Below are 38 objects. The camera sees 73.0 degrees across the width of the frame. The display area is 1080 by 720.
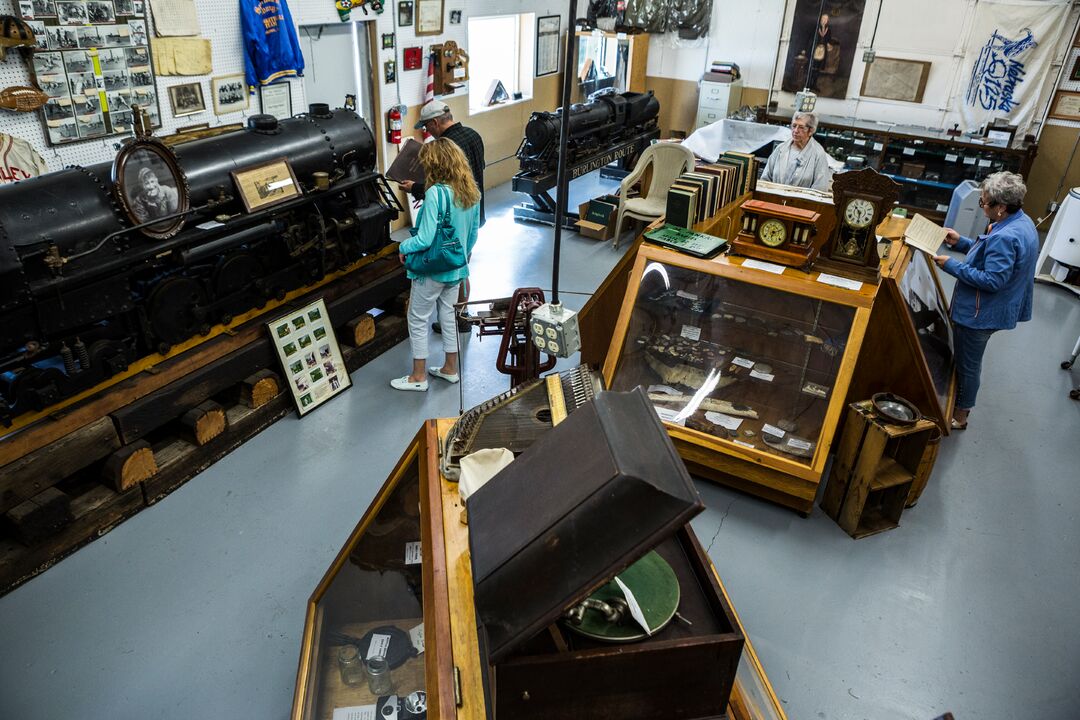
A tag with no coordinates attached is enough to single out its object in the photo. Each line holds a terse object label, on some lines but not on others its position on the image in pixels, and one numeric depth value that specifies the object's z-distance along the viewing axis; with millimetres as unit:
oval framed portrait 3549
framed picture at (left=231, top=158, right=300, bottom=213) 4129
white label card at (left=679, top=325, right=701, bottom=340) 4363
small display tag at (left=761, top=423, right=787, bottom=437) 3969
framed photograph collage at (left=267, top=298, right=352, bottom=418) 4555
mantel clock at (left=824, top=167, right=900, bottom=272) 3908
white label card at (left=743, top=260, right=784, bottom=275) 4094
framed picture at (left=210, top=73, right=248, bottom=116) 5172
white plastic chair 7293
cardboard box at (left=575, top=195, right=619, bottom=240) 7781
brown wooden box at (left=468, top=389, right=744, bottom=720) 1420
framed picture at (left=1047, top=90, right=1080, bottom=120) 8148
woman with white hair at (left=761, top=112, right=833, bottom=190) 5629
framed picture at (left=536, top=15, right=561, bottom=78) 9523
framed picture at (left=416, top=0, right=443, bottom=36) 6996
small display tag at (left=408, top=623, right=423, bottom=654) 2086
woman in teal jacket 4324
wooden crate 3670
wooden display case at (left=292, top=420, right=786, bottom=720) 1534
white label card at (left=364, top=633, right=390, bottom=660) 2318
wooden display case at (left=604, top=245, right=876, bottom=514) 3850
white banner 8094
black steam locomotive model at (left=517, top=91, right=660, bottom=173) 7184
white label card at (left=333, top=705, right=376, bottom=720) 2229
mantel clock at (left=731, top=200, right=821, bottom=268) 4129
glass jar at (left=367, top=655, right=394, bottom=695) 2232
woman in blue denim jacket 4129
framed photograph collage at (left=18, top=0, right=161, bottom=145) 3994
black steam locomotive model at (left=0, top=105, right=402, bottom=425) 3264
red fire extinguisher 6949
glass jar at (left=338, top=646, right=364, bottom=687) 2367
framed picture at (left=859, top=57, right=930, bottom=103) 8969
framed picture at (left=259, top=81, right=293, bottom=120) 5613
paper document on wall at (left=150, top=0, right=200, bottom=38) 4570
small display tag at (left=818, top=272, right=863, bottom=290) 3939
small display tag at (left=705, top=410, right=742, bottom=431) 4047
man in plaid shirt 5305
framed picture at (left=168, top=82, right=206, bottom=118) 4848
